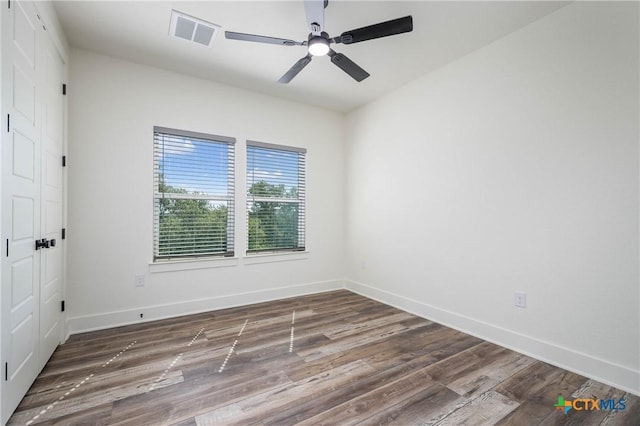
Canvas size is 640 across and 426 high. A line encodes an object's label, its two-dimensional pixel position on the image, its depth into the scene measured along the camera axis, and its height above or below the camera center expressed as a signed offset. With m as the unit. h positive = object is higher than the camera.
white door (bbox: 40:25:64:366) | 2.14 +0.12
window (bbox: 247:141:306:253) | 3.87 +0.24
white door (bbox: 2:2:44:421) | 1.57 +0.08
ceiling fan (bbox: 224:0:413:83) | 1.95 +1.28
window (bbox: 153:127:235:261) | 3.28 +0.24
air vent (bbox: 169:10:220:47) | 2.40 +1.62
